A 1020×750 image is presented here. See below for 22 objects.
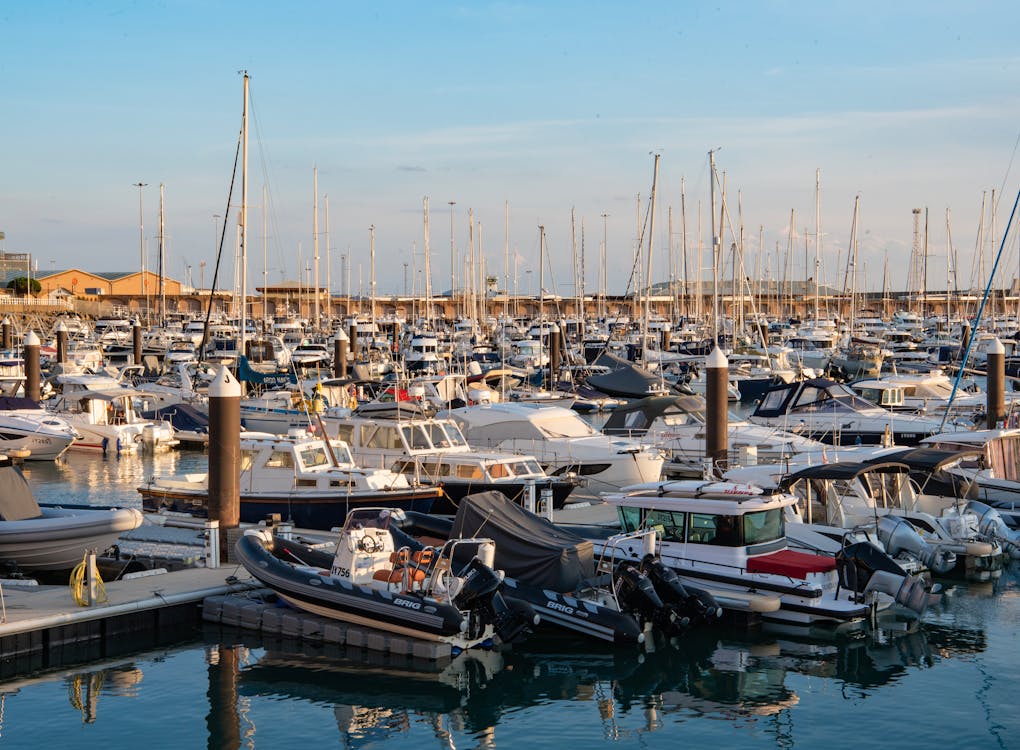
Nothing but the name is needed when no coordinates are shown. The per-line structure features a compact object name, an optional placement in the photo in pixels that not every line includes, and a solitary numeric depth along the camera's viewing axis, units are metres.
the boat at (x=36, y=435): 38.41
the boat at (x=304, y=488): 22.92
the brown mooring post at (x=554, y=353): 57.15
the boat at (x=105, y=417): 41.22
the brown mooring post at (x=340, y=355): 50.56
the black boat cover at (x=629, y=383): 44.16
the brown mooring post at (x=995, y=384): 32.03
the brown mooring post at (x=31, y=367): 43.84
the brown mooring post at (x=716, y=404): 26.19
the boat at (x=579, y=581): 17.55
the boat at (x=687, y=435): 28.91
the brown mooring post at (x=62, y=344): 57.19
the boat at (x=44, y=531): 19.84
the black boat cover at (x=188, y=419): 42.00
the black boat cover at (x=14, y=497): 20.31
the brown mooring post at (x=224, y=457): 20.03
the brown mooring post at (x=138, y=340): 62.41
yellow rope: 17.47
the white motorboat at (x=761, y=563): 18.20
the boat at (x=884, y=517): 21.23
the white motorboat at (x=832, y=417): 34.59
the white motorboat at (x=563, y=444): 28.45
